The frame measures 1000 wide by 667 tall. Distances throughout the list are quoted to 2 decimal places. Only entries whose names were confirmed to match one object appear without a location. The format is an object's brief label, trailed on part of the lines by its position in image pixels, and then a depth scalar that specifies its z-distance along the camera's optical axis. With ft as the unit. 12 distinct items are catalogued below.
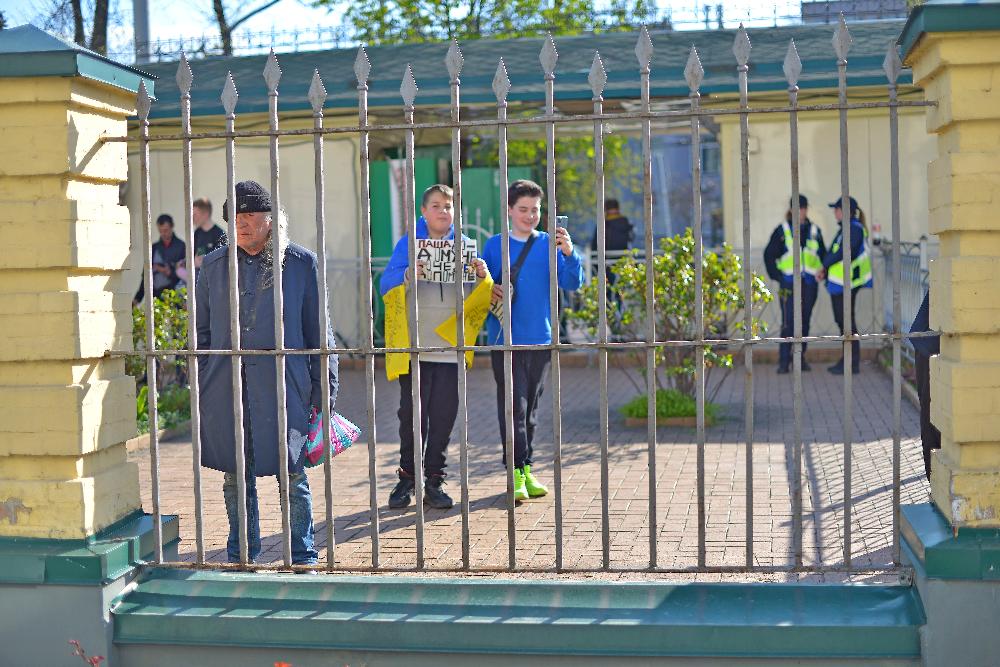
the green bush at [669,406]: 35.24
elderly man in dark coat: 17.88
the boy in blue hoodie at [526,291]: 24.13
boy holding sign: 22.97
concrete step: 13.85
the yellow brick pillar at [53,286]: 14.78
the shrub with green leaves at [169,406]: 36.37
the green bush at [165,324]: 36.19
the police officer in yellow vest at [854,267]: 43.83
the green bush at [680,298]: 33.96
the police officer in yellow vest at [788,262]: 46.80
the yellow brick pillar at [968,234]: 13.52
